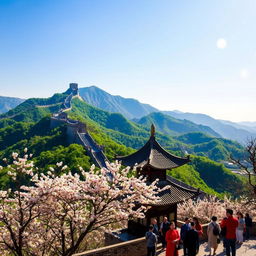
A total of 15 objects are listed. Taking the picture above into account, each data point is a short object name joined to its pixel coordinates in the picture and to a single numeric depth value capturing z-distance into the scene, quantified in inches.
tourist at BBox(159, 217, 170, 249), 514.1
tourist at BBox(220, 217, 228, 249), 434.3
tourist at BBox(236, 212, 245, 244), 534.3
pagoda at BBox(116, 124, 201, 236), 637.2
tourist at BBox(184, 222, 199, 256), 428.1
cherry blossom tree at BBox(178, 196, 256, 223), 1046.2
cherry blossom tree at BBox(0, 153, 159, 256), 407.2
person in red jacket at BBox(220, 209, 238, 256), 427.8
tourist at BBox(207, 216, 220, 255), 458.3
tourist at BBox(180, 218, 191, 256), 438.0
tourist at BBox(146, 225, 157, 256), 446.8
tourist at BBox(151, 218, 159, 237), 481.3
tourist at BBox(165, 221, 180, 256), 430.0
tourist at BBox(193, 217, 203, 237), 491.6
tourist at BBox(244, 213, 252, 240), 614.9
